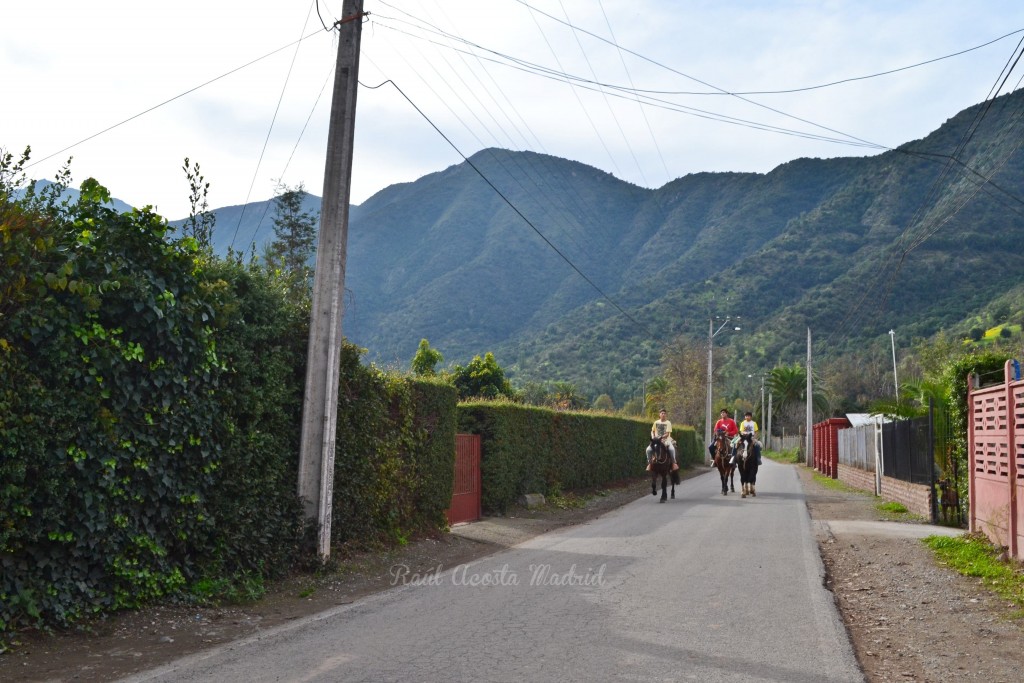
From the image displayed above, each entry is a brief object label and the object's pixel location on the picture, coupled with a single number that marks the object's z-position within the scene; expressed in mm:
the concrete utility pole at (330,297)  10219
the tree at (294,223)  25688
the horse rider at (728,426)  23797
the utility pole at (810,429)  56625
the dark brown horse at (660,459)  22062
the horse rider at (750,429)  23344
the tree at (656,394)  78375
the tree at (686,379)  77062
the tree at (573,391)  65750
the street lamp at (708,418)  56462
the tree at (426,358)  45062
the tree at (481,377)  40531
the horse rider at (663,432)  21984
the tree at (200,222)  9453
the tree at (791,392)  92312
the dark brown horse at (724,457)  24125
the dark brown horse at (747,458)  23297
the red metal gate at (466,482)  16516
